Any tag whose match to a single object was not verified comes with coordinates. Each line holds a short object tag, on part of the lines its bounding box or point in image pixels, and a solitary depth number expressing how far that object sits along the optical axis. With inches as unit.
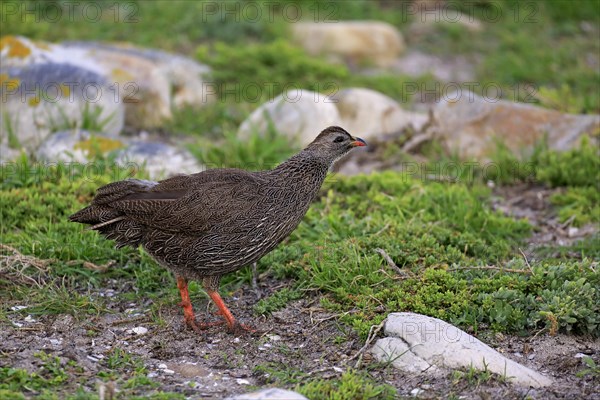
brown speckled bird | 475.2
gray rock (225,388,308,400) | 360.2
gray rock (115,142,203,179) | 656.4
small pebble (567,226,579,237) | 604.6
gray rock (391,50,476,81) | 964.0
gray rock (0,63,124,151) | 689.6
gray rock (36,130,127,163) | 652.7
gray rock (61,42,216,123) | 783.1
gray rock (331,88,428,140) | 783.7
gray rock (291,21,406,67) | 983.0
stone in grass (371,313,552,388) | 409.4
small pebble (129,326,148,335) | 469.2
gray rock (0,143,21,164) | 653.3
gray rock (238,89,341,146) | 741.9
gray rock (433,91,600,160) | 722.8
